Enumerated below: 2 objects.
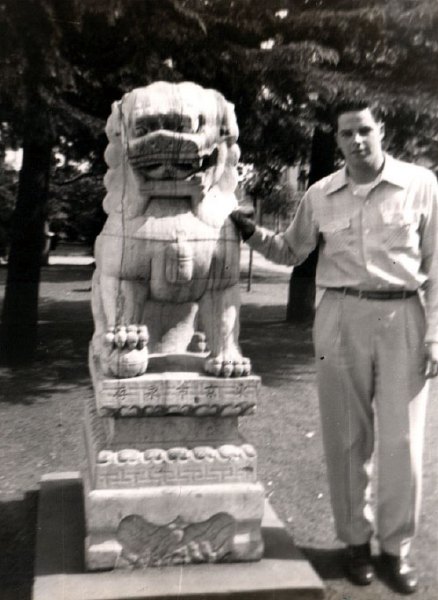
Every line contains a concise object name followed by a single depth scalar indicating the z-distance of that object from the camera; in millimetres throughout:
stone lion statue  2895
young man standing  3139
